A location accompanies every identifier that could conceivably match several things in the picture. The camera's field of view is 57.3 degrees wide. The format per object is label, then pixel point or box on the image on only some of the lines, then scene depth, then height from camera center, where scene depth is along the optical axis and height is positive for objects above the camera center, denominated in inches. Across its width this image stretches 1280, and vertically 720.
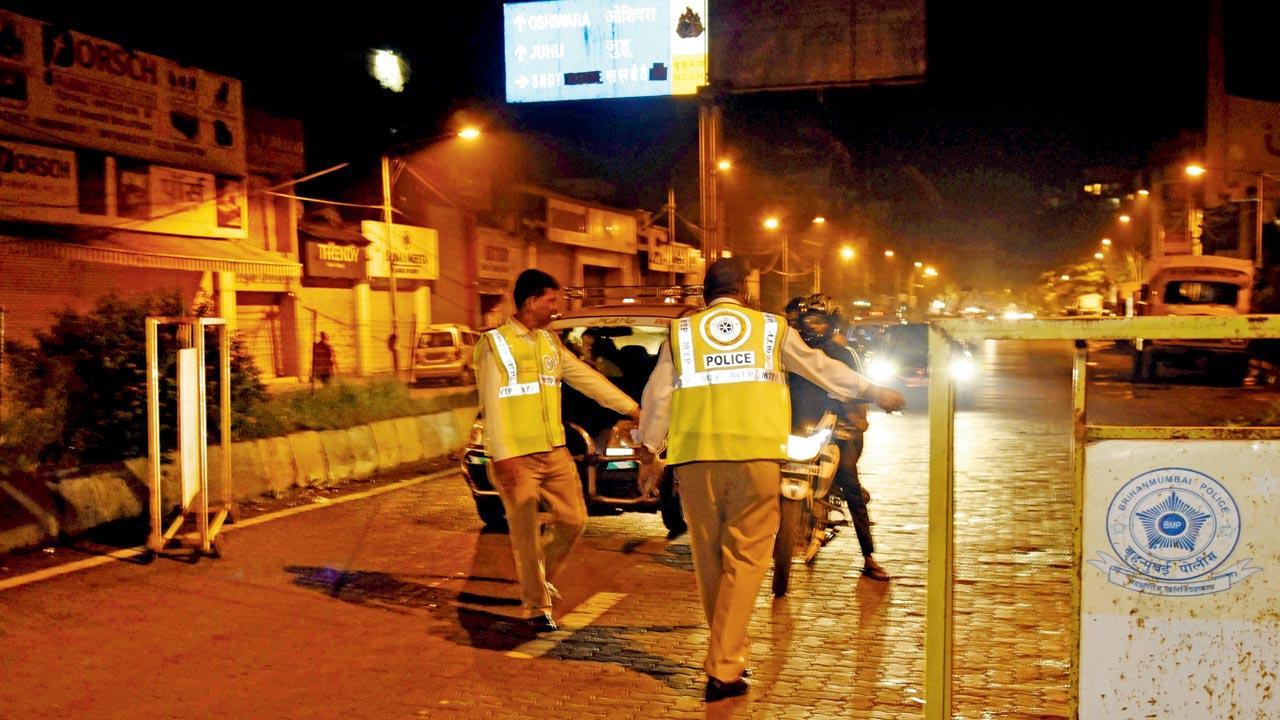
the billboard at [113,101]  770.2 +161.7
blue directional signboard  979.9 +231.8
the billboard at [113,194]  784.9 +95.7
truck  1066.7 +12.5
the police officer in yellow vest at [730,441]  199.3 -21.1
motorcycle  265.7 -41.9
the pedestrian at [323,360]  773.0 -29.9
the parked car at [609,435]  339.3 -34.6
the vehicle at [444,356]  1066.7 -34.2
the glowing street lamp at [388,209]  1110.4 +106.8
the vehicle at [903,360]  961.5 -36.1
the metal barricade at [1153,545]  122.0 -24.1
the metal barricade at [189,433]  304.8 -29.9
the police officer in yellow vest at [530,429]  244.8 -23.2
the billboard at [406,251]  1269.7 +76.4
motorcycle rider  286.8 -26.6
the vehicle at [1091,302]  1581.9 +20.4
